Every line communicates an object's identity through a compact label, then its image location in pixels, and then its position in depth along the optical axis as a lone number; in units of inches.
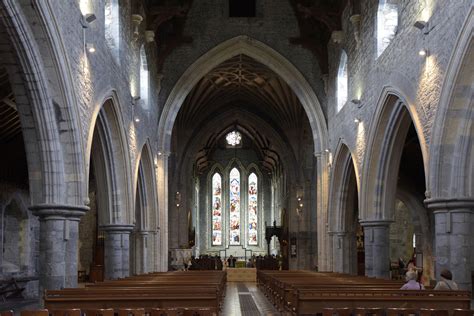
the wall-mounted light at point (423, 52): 594.9
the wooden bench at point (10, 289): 797.2
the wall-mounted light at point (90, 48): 602.7
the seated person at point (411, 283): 477.1
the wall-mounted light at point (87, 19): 590.2
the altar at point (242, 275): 1374.3
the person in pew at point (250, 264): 1815.0
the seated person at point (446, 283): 464.2
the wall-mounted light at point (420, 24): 596.4
